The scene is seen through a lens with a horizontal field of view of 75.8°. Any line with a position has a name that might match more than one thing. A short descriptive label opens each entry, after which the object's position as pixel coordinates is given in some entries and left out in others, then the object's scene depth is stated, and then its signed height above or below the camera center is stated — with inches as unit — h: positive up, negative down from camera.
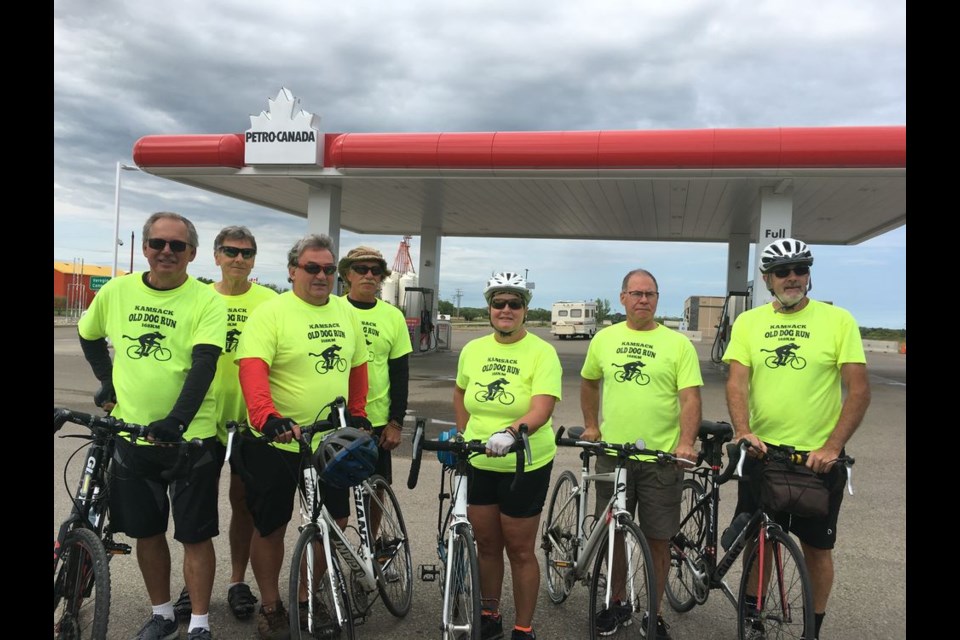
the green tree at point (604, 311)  3460.6 +48.9
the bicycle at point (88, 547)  103.6 -41.1
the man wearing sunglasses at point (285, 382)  118.6 -13.4
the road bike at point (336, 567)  109.0 -49.1
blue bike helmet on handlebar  107.9 -25.2
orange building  1936.5 +100.6
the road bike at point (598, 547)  115.2 -47.1
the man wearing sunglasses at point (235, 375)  135.6 -14.0
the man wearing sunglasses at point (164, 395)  116.3 -16.0
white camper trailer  1605.6 -2.7
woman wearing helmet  119.5 -22.9
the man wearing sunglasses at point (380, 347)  147.5 -7.8
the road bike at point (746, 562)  111.3 -47.9
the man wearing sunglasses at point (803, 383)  117.3 -11.7
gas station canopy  440.5 +120.4
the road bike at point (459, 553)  107.3 -42.6
